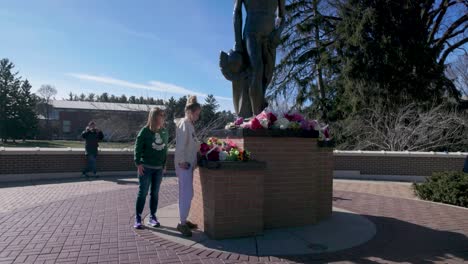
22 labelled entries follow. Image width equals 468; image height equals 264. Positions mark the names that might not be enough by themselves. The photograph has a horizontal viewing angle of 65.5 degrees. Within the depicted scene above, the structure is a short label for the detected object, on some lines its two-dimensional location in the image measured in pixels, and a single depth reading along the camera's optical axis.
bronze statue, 6.47
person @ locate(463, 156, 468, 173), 9.77
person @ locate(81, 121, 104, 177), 11.62
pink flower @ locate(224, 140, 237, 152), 5.23
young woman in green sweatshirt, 5.35
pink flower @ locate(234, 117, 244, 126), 5.87
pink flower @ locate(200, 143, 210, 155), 5.25
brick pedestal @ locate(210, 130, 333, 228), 5.45
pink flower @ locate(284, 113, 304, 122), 5.86
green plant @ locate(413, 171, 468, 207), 8.25
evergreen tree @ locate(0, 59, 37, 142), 38.75
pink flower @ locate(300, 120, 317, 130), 5.80
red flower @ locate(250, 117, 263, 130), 5.41
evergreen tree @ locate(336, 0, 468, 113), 17.91
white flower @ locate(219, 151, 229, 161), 5.04
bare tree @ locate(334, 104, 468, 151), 16.64
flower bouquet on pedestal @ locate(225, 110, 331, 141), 5.42
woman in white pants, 5.11
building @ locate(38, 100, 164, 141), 60.29
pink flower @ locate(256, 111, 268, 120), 5.49
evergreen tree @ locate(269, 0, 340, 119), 23.17
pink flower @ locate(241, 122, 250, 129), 5.47
